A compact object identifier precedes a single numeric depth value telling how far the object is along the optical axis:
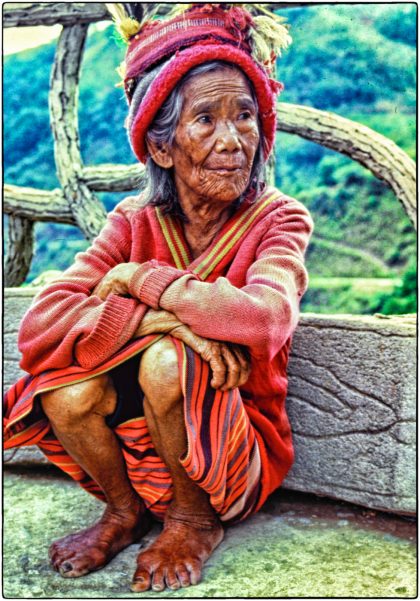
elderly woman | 2.02
